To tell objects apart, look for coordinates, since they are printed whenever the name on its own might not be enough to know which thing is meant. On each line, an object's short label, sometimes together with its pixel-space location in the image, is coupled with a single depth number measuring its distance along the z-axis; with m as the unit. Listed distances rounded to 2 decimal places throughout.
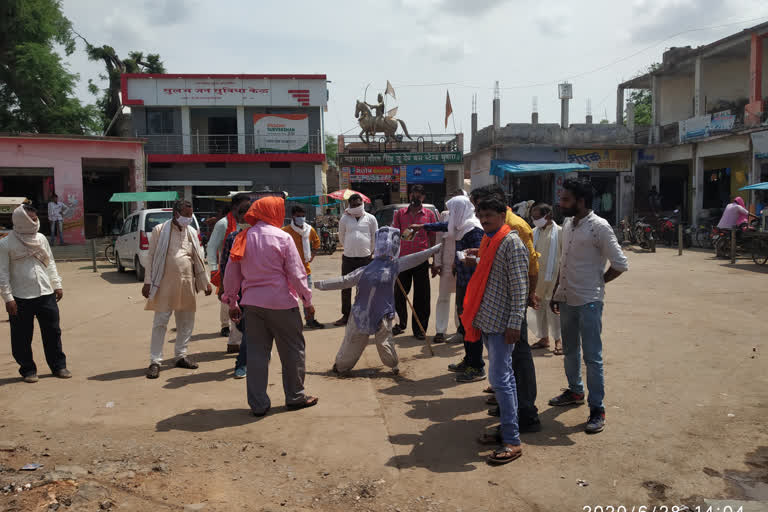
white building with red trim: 26.83
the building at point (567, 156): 24.53
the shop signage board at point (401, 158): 27.30
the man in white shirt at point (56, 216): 20.27
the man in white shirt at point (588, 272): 4.12
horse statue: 27.91
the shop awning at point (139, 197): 18.55
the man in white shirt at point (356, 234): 7.66
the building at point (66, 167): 20.83
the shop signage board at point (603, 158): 24.69
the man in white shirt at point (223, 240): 6.20
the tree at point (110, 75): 32.59
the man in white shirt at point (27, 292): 5.41
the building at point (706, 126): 20.11
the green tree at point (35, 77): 27.05
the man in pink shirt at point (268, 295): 4.44
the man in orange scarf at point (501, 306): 3.66
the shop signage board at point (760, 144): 18.88
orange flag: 30.72
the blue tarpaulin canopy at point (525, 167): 21.08
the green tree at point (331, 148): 62.34
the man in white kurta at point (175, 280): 5.66
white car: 12.83
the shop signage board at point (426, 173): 27.70
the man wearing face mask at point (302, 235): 7.62
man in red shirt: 7.02
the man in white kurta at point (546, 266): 6.07
